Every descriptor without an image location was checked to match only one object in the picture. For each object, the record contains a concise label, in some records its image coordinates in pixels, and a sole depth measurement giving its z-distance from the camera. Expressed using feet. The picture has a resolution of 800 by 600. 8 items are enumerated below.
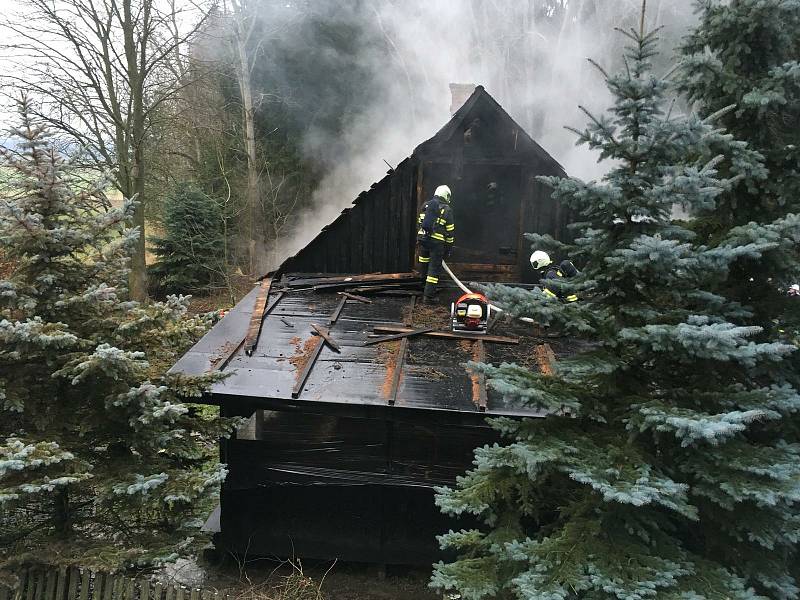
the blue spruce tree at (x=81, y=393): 15.35
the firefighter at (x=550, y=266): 23.24
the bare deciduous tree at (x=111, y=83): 45.29
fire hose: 28.35
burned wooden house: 19.39
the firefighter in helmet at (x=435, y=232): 28.55
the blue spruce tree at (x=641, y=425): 10.68
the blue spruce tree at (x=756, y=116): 13.23
